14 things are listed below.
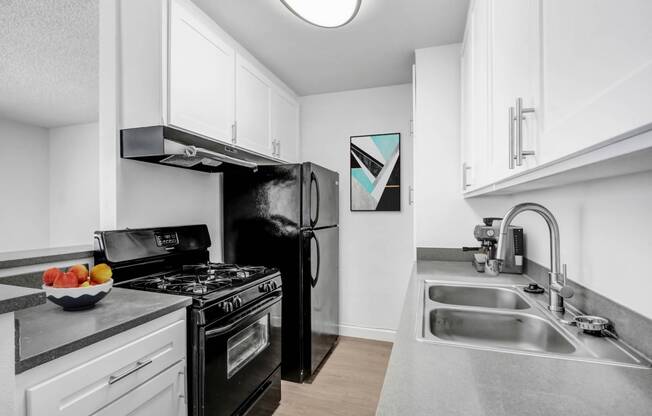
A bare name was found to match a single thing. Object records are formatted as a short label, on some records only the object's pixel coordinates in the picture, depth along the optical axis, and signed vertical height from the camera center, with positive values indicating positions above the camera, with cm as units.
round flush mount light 164 +105
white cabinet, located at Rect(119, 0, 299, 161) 165 +78
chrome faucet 114 -17
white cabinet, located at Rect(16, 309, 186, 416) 89 -56
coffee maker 181 -23
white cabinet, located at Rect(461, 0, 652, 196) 39 +21
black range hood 162 +32
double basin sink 84 -41
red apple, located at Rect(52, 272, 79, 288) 119 -27
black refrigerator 240 -23
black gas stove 143 -52
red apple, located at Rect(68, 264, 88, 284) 124 -26
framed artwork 316 +35
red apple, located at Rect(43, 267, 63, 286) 122 -26
